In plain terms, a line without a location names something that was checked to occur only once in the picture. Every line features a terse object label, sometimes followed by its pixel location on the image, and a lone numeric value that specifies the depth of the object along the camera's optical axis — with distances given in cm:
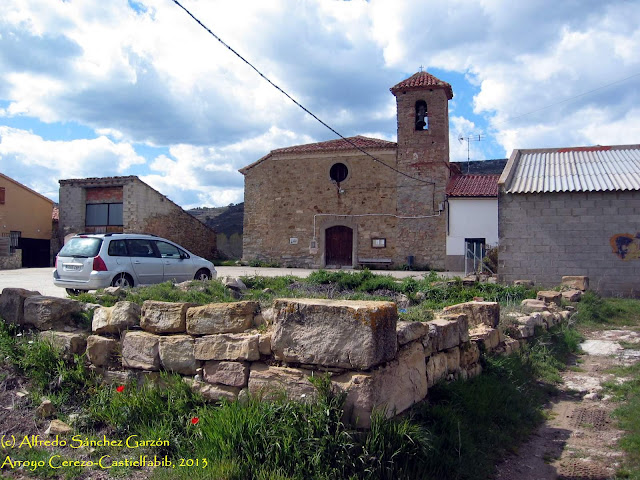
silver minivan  1052
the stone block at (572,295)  1180
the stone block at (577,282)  1328
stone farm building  2805
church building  2494
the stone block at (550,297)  1086
